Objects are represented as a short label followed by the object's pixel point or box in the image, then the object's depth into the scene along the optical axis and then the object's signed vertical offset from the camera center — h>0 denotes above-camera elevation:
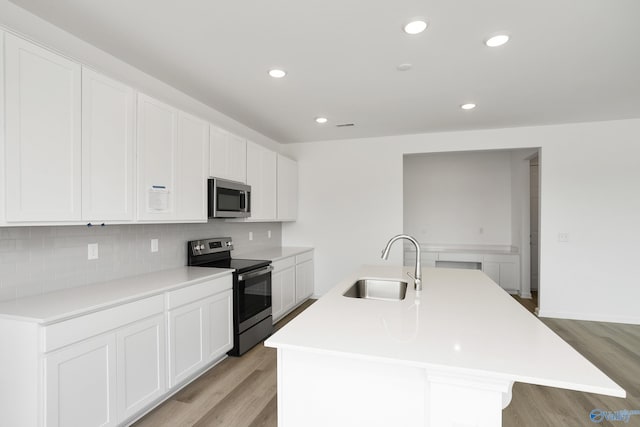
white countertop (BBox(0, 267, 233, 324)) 1.60 -0.49
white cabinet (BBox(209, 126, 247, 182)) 3.15 +0.62
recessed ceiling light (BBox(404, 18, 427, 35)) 1.99 +1.19
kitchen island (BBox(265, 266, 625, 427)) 1.10 -0.52
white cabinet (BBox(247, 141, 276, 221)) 3.87 +0.43
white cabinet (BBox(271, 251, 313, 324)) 3.92 -0.94
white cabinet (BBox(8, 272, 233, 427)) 1.56 -0.84
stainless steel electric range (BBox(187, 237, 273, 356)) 3.04 -0.75
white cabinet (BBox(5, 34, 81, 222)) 1.58 +0.44
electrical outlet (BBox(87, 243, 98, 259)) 2.25 -0.25
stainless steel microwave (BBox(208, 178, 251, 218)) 3.04 +0.16
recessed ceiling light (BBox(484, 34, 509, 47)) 2.15 +1.18
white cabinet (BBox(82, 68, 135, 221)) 1.94 +0.43
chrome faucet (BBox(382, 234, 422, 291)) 2.07 -0.36
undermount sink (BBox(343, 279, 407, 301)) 2.42 -0.58
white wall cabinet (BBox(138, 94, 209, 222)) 2.36 +0.42
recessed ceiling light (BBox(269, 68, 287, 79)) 2.66 +1.20
